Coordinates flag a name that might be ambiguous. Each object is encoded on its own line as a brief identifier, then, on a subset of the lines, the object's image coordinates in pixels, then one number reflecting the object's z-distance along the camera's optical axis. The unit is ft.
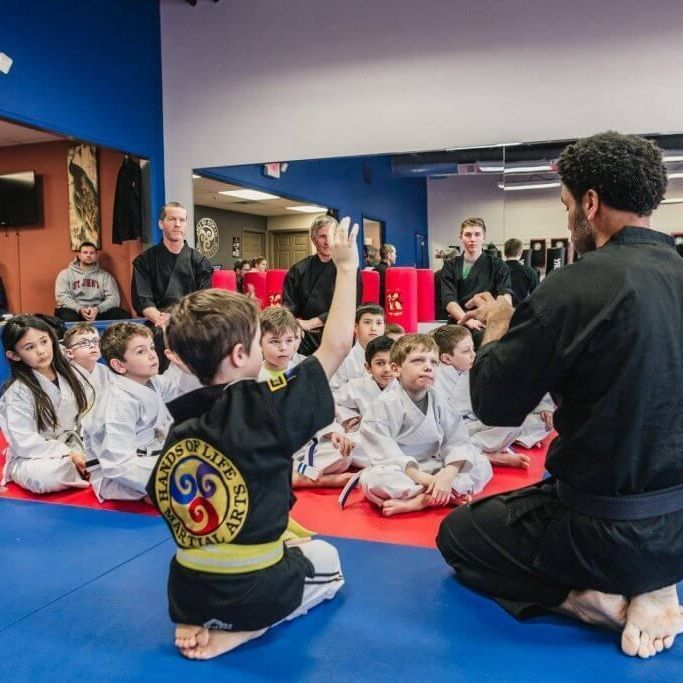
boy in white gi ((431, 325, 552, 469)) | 14.37
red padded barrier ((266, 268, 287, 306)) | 23.32
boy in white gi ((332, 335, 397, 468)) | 14.26
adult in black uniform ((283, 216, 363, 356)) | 18.38
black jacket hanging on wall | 24.29
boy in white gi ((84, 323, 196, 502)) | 11.23
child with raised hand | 6.14
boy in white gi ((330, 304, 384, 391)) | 16.66
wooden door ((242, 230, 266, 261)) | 25.97
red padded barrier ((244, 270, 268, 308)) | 23.76
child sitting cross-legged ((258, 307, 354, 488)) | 12.24
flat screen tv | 27.58
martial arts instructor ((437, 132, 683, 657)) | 6.23
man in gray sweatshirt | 24.62
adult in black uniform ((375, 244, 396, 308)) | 22.43
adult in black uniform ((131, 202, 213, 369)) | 19.12
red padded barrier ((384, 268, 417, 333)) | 21.99
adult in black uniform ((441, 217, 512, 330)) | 19.80
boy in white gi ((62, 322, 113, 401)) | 15.49
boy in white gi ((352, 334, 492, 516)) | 10.85
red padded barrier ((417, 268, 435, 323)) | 21.62
